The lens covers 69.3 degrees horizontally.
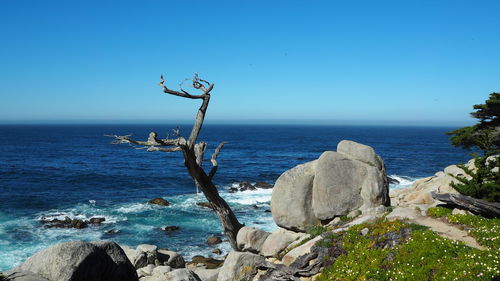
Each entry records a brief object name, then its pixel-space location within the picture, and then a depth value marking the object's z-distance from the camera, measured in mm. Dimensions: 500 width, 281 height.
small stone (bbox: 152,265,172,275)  19783
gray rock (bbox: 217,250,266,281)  16234
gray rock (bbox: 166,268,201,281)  16823
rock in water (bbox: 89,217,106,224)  36188
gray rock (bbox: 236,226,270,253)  20219
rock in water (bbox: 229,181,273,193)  52512
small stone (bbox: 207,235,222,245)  30344
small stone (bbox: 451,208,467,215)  15959
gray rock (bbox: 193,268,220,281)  18781
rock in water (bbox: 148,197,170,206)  43375
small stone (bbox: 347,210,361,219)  19314
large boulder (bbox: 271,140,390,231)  20281
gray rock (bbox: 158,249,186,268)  23188
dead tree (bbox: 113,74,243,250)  18578
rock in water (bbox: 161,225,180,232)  33812
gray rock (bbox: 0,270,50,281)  12672
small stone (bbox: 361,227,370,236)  14633
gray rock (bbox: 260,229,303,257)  18844
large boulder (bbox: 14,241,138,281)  14055
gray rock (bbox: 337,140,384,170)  22297
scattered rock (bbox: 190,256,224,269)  24825
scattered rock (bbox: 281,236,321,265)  15259
